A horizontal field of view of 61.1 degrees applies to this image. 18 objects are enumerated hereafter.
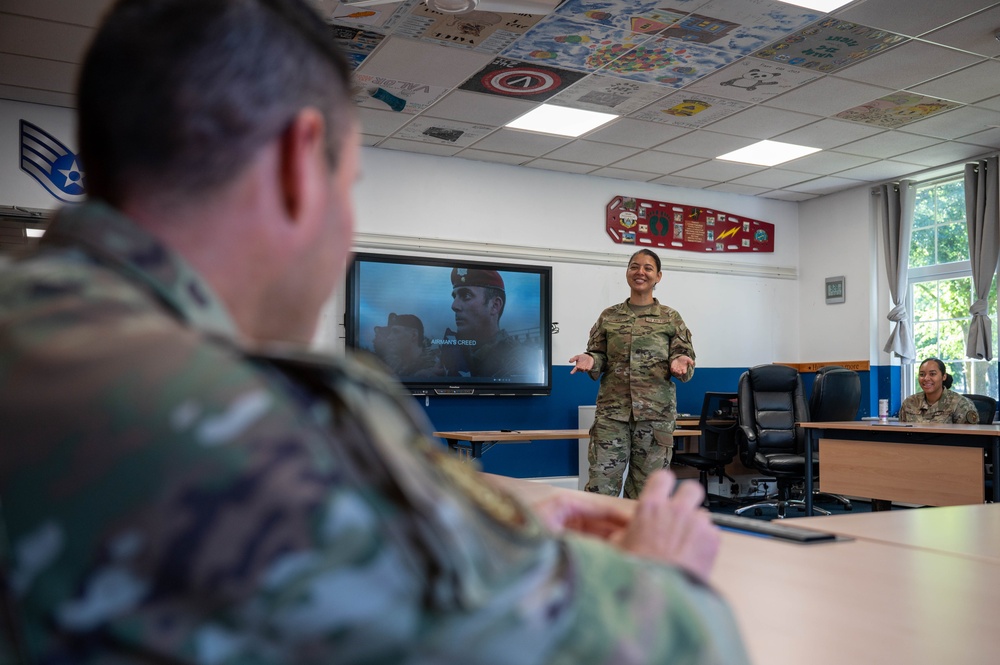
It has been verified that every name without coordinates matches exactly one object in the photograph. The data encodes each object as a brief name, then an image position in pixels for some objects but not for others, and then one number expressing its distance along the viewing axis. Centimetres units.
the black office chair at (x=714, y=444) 661
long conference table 82
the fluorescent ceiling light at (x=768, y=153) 695
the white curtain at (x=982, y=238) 691
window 740
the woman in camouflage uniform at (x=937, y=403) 579
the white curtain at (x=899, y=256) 772
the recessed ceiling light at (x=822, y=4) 439
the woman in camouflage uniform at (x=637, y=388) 497
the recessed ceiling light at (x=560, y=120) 616
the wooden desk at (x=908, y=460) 450
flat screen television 678
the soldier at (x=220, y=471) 36
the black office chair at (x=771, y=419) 627
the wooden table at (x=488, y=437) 586
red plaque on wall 798
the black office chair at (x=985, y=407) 605
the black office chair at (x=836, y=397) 654
